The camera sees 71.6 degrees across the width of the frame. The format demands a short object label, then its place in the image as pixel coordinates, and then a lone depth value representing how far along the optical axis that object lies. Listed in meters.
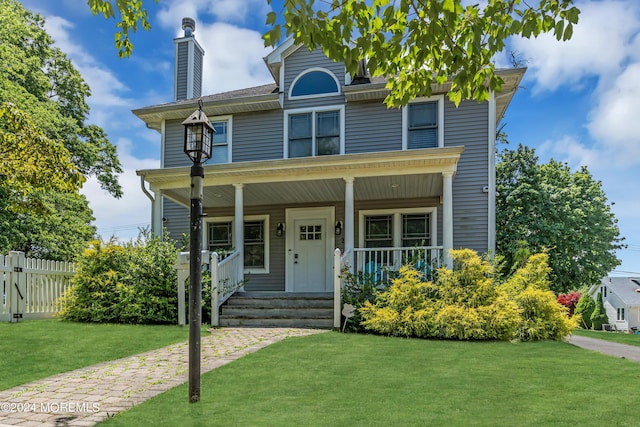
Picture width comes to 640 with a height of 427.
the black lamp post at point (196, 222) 3.79
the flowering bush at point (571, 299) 19.02
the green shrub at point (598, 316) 21.09
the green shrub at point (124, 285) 8.65
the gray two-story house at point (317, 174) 9.88
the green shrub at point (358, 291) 7.91
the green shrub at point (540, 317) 7.27
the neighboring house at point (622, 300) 30.42
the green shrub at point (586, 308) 19.62
